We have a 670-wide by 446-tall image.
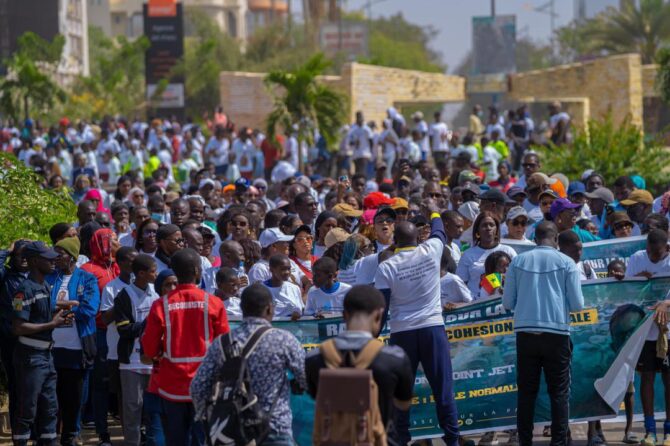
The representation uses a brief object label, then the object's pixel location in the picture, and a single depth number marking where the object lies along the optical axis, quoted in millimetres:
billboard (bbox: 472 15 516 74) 67438
